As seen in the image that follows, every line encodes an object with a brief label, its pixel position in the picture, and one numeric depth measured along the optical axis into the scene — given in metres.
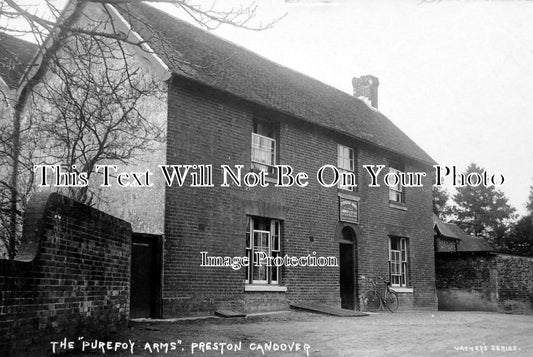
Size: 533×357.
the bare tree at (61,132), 11.40
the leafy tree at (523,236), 44.93
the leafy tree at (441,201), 66.44
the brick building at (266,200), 13.55
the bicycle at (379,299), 19.11
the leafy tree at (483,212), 59.68
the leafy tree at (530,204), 47.22
